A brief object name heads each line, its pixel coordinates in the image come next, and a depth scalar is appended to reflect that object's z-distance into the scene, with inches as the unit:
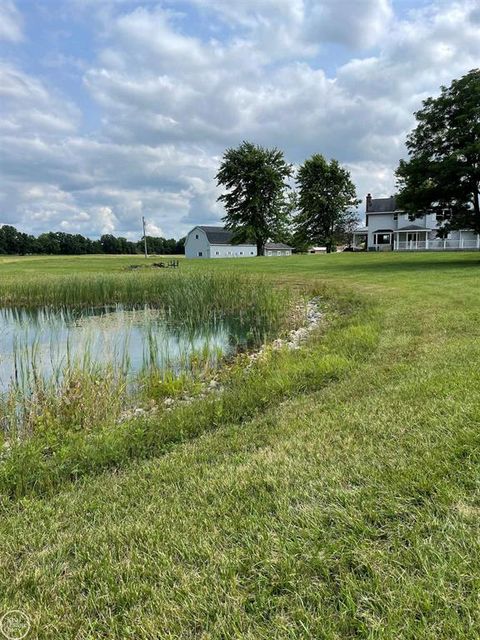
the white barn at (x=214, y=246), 2507.4
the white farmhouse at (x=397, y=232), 1535.4
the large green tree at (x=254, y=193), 1926.7
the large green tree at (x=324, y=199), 2177.7
